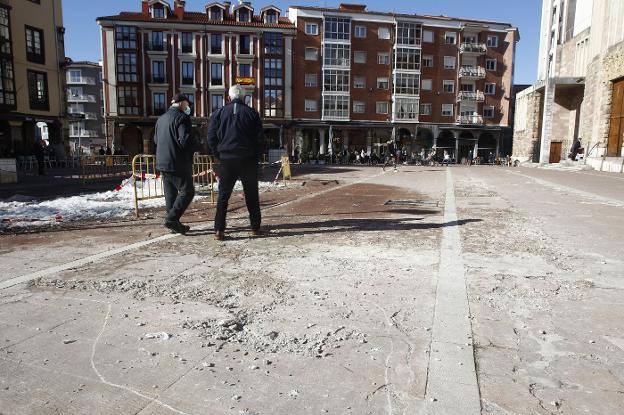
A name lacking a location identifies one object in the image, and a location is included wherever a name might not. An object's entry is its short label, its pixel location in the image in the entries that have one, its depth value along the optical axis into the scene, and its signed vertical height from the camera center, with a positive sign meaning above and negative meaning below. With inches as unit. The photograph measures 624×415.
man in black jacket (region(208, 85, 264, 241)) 221.5 +2.7
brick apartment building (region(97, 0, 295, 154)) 1860.2 +349.8
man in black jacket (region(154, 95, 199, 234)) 232.7 -6.2
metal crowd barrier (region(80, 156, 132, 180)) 752.5 -35.4
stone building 1064.2 +181.7
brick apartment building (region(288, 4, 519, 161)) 1983.3 +315.8
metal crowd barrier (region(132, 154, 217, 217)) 404.2 -30.0
